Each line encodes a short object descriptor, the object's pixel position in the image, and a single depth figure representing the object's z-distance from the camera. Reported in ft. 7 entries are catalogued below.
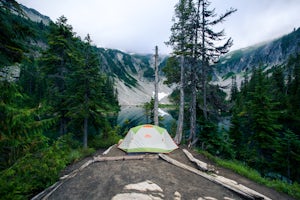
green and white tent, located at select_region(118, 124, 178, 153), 27.25
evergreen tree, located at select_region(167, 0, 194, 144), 37.76
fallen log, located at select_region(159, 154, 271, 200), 14.88
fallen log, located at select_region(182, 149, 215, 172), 20.98
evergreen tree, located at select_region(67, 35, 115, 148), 39.83
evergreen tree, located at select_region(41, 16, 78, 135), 41.14
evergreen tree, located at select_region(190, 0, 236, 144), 36.40
